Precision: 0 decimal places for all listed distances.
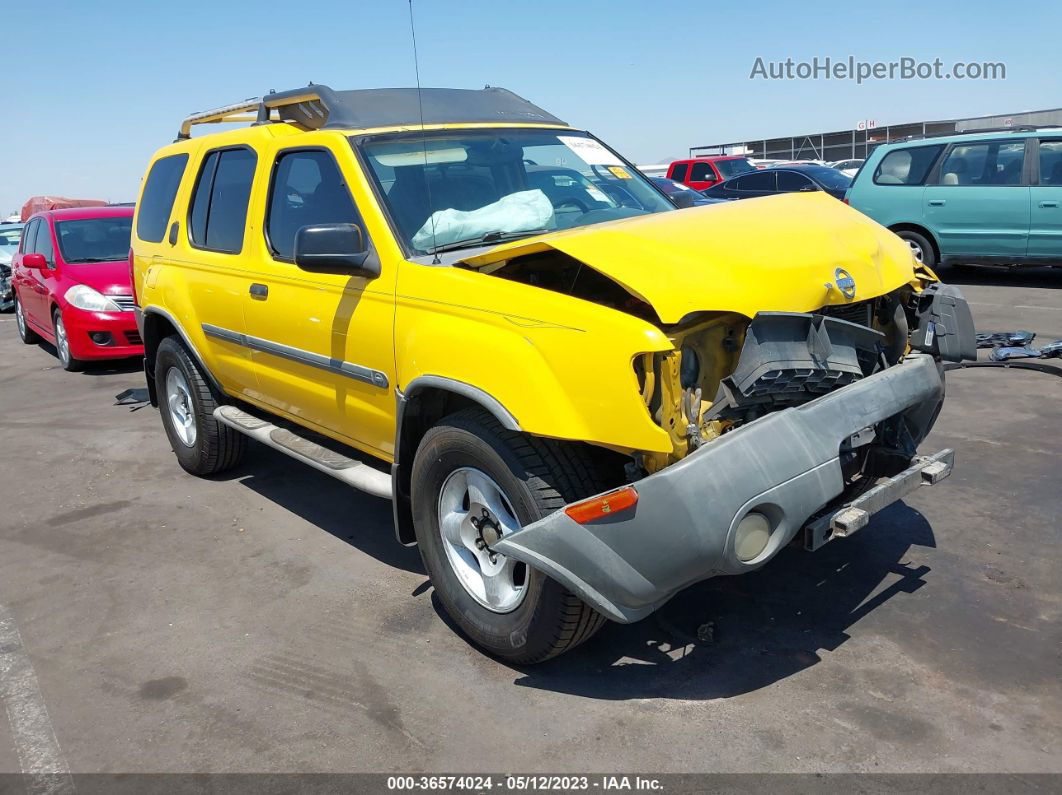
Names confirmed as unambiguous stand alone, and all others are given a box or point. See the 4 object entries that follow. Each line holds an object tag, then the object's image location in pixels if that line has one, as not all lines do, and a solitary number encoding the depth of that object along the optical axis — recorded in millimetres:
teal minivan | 10406
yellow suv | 2811
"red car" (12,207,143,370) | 9477
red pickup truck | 20891
